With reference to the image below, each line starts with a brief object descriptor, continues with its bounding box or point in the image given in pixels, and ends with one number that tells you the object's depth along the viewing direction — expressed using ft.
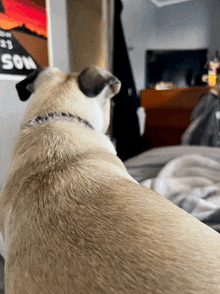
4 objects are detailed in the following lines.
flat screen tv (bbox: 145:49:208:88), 11.91
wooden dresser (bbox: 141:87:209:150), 8.75
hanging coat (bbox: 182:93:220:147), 6.36
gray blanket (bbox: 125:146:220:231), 2.60
